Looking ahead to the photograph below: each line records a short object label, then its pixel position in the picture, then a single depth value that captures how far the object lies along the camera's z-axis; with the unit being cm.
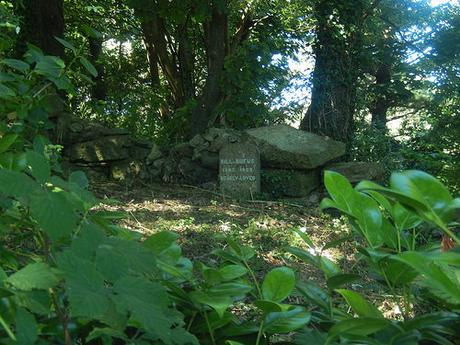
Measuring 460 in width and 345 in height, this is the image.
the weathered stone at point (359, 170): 692
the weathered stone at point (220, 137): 707
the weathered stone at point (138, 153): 751
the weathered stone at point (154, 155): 747
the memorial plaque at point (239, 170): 684
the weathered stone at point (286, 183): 689
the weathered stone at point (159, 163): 743
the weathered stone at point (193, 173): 725
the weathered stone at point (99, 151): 725
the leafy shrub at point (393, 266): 71
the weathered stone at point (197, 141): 729
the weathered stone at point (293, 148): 689
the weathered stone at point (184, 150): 739
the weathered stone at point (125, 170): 734
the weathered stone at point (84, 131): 732
